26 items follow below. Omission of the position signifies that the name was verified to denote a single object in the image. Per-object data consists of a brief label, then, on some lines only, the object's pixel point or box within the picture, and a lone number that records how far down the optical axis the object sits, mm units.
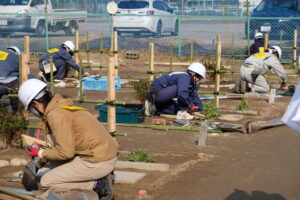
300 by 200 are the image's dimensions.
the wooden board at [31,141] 6234
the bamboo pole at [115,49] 14625
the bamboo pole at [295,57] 16644
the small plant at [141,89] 11719
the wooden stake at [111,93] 7867
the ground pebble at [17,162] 7725
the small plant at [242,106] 11438
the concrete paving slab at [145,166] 7445
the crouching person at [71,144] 5574
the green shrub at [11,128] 8383
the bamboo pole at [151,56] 11383
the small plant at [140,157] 7721
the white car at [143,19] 23438
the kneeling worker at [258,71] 13086
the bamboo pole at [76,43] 16203
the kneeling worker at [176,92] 10547
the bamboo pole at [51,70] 9070
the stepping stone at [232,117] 10680
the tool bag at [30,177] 6062
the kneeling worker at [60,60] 14763
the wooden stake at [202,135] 8555
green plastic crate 9992
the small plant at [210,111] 10758
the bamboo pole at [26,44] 10710
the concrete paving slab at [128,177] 6930
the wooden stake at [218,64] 11057
